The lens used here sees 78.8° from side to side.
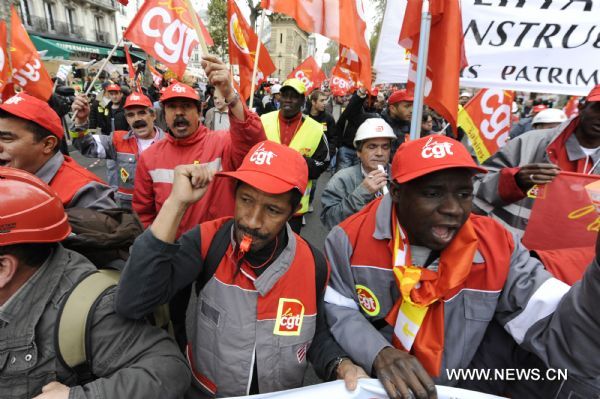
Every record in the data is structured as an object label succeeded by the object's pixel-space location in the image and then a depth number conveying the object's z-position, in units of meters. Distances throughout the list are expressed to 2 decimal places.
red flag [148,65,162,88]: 12.32
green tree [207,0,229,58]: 33.44
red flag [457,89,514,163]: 3.79
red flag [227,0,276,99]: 3.28
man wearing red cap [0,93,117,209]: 1.90
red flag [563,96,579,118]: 6.08
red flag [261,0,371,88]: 2.70
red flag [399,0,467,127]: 2.07
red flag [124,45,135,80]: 7.18
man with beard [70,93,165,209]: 3.86
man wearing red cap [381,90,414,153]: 4.34
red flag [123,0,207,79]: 3.23
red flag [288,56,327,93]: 9.63
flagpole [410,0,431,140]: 1.99
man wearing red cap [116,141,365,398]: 1.45
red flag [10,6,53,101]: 3.98
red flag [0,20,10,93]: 3.63
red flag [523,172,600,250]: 1.90
